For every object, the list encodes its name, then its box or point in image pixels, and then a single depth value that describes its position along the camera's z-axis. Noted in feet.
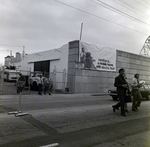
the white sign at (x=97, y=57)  69.67
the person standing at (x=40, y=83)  54.83
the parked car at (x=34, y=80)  63.37
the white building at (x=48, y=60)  74.93
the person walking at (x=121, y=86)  26.48
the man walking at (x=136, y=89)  30.71
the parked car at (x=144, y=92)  47.98
